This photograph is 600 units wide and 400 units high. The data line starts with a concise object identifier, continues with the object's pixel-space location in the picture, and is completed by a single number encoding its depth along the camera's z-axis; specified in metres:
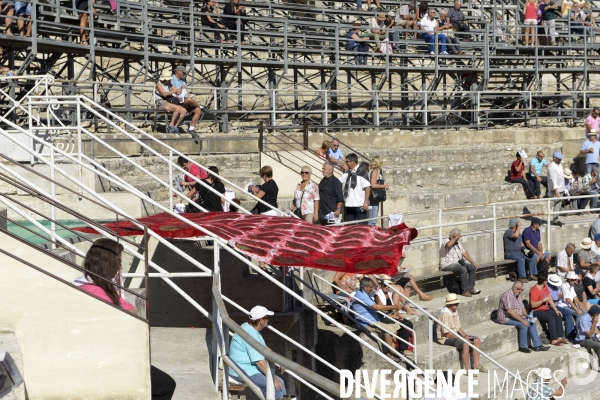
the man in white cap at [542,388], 12.65
